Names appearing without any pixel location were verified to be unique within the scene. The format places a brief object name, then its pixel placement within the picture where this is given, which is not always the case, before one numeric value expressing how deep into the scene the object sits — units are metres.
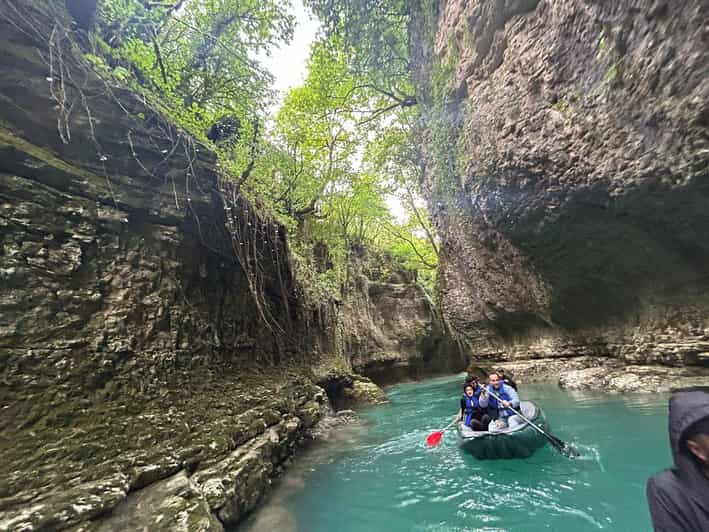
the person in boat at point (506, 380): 6.65
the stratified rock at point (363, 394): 12.55
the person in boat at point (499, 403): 5.78
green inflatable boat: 5.13
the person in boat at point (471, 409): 6.40
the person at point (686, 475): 1.46
